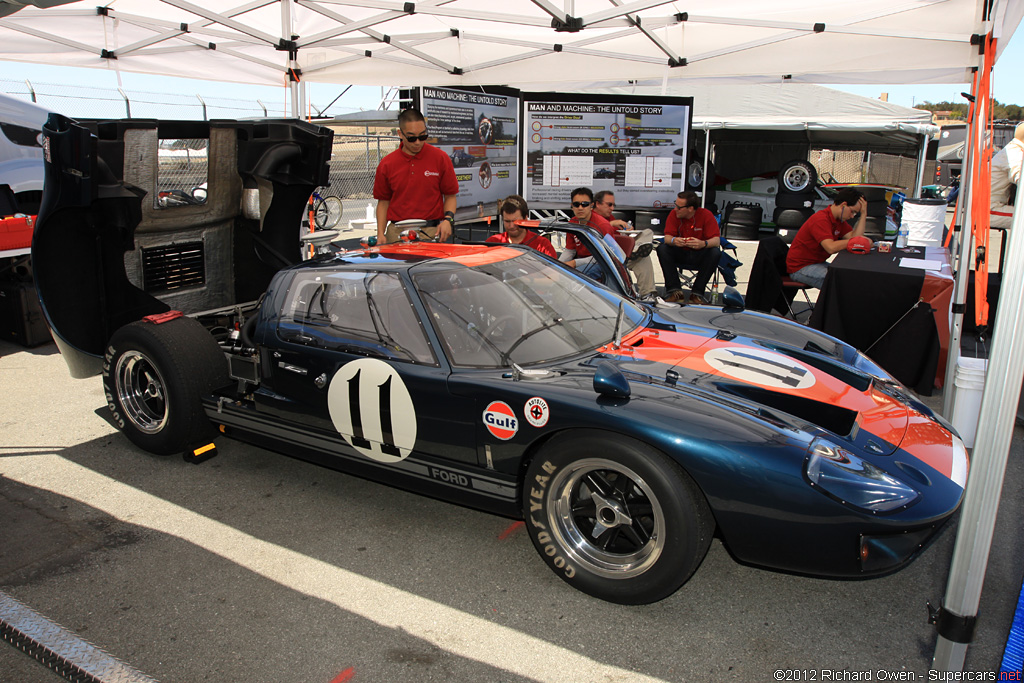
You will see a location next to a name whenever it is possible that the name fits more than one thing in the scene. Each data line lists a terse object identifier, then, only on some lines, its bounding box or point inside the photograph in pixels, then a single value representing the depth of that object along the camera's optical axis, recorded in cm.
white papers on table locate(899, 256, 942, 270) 556
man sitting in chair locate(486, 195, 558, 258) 543
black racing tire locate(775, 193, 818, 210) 1419
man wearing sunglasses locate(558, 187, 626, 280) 592
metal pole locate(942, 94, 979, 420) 409
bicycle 1274
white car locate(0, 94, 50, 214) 826
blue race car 240
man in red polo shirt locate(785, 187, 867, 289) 664
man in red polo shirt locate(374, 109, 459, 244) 573
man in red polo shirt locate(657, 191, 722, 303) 763
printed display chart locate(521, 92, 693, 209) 891
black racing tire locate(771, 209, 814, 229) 1359
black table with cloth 515
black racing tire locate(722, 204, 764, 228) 1390
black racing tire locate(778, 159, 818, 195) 1425
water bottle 681
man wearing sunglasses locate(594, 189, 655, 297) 678
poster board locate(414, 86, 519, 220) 791
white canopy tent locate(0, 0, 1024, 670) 638
